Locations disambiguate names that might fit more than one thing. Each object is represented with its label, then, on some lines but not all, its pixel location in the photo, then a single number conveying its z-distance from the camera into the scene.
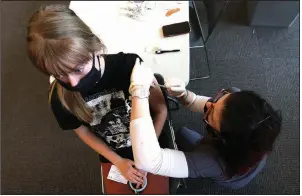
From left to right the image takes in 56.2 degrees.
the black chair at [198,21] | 1.47
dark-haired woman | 0.84
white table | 1.36
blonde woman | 0.79
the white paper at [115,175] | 1.21
